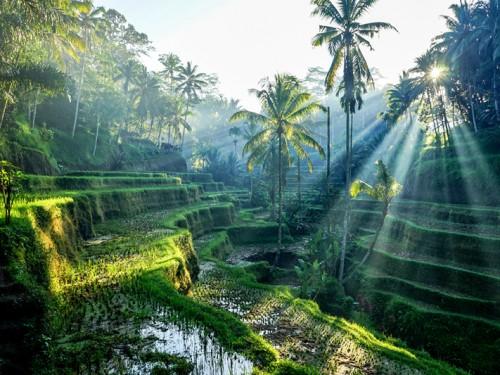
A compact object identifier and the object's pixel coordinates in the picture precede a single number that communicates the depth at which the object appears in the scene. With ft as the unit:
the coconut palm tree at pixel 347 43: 66.69
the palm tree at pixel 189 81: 187.01
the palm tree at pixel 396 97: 154.40
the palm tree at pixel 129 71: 160.97
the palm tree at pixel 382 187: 64.83
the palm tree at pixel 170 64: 191.52
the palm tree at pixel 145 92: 167.43
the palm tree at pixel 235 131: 211.35
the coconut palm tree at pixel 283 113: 78.23
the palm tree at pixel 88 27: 111.09
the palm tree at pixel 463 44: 115.55
